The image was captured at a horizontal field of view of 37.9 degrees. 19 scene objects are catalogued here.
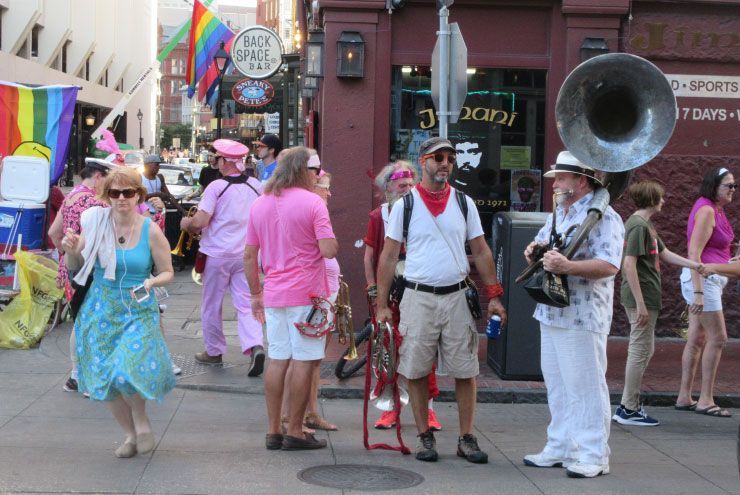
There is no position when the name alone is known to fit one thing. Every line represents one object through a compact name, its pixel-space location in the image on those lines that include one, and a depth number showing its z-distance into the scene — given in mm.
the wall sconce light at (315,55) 12262
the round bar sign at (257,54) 20484
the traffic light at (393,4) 11406
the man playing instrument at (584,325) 6195
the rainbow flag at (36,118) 12383
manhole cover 6062
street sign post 9309
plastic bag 10359
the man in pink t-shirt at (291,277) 6754
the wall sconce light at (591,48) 11469
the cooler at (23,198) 11625
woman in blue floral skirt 6332
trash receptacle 9102
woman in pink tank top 8156
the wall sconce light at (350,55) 11328
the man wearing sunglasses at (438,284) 6500
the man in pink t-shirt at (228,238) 9258
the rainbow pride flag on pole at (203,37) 27188
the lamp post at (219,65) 22844
